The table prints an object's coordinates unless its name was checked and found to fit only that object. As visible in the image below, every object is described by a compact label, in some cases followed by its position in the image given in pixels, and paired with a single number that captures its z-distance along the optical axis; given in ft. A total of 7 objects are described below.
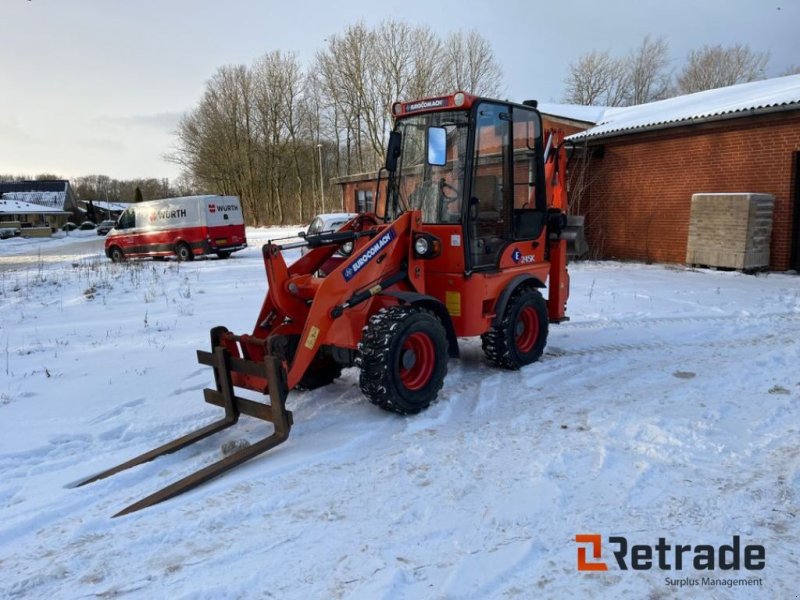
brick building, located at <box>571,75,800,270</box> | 39.75
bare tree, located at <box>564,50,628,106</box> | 140.77
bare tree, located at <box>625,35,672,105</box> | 141.59
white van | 63.82
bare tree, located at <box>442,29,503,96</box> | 127.44
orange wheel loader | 14.58
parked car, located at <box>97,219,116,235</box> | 175.83
